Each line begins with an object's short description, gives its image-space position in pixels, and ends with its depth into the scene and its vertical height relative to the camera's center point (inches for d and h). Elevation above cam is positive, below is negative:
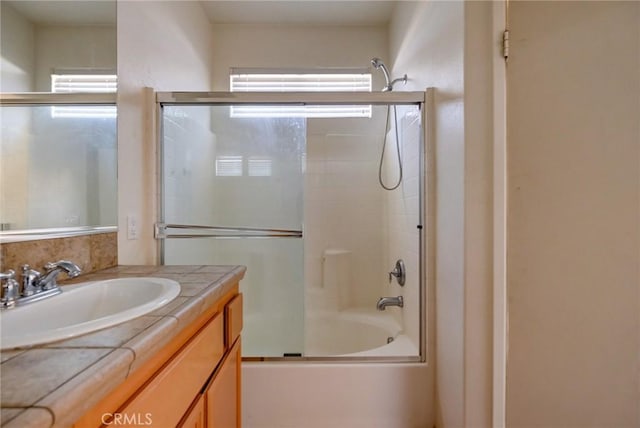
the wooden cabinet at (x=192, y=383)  18.8 -14.6
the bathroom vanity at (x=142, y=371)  13.8 -9.7
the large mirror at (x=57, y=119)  31.7 +12.4
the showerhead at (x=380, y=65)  78.0 +40.6
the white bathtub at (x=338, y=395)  53.3 -34.6
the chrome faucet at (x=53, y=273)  30.3 -6.8
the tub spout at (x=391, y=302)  69.3 -22.5
